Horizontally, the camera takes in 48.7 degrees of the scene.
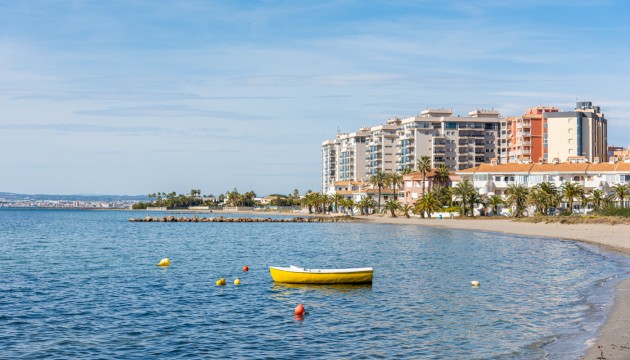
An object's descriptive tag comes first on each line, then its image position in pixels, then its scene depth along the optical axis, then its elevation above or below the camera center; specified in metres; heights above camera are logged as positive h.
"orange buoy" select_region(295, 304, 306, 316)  33.69 -5.13
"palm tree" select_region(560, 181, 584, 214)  121.88 +2.42
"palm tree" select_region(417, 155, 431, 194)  155.62 +8.87
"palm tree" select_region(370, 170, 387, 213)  179.12 +6.32
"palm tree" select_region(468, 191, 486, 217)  137.00 +0.75
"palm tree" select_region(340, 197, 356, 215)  194.50 +0.38
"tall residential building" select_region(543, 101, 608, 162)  181.38 +18.58
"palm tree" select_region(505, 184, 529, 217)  129.62 +1.44
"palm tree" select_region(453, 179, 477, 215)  136.12 +2.72
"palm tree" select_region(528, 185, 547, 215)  124.50 +1.03
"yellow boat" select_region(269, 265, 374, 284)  44.16 -4.56
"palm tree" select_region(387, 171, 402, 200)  174.88 +6.52
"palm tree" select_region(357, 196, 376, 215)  186.61 +0.11
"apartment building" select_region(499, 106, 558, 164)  187.12 +18.91
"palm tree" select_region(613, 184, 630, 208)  120.25 +2.25
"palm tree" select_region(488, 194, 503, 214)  137.38 +0.53
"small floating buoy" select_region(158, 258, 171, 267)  58.59 -4.97
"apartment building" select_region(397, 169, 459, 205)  162.62 +5.16
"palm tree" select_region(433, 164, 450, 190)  154.00 +6.55
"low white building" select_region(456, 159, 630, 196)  132.12 +5.96
